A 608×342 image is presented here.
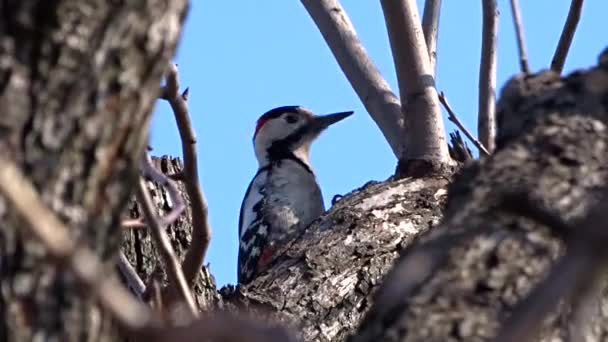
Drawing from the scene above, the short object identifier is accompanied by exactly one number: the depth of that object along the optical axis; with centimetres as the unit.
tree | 232
